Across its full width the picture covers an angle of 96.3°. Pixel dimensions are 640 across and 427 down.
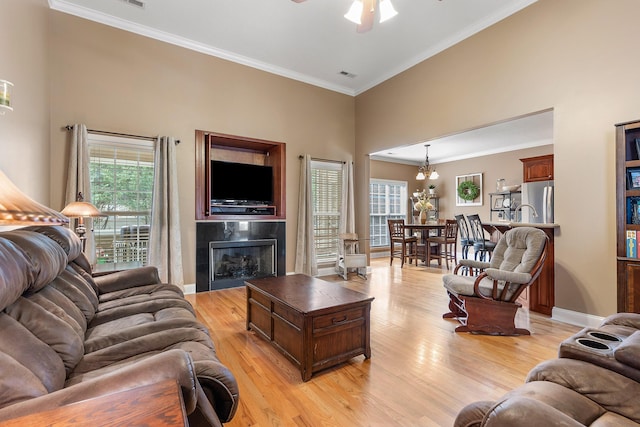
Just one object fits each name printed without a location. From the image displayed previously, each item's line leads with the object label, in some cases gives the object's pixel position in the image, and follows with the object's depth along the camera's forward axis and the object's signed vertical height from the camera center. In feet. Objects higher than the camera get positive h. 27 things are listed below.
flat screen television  15.43 +1.67
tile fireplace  14.82 -2.17
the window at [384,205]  28.89 +0.80
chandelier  23.89 +3.45
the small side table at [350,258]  17.40 -2.75
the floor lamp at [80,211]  9.61 +0.08
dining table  21.61 -1.59
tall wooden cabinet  8.66 +0.01
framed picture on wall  27.61 +2.28
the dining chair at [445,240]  21.49 -2.06
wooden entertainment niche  14.87 +2.89
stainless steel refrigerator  18.07 +0.87
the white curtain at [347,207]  19.30 +0.40
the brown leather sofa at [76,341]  3.09 -1.85
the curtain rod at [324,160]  17.95 +3.51
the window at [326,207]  18.84 +0.40
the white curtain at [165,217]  13.48 -0.18
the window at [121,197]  12.96 +0.78
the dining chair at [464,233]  20.79 -1.51
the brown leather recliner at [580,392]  2.69 -2.14
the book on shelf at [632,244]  8.69 -0.97
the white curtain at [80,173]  11.87 +1.68
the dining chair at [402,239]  22.13 -2.08
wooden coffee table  6.91 -2.88
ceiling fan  8.46 +6.11
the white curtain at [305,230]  17.57 -1.05
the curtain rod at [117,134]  12.06 +3.59
